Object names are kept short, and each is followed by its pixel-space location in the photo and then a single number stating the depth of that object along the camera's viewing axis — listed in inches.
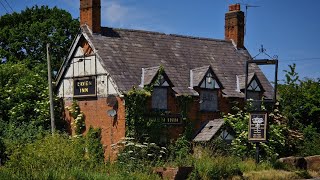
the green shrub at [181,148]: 1096.3
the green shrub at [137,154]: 832.8
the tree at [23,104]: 1174.6
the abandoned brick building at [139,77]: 1134.4
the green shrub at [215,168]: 843.4
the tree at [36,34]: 1866.4
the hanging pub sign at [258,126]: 1001.5
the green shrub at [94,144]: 1128.8
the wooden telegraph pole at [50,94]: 1060.8
